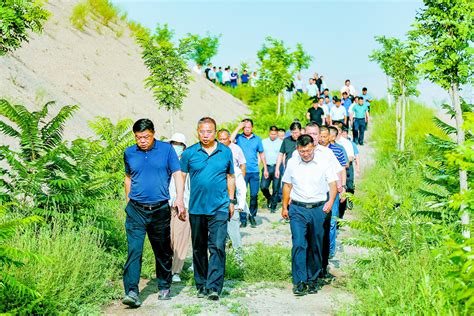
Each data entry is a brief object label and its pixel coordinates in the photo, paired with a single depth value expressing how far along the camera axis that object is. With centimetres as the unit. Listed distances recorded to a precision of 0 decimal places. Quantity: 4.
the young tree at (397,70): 2241
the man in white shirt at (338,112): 2534
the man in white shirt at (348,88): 3039
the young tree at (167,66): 1741
